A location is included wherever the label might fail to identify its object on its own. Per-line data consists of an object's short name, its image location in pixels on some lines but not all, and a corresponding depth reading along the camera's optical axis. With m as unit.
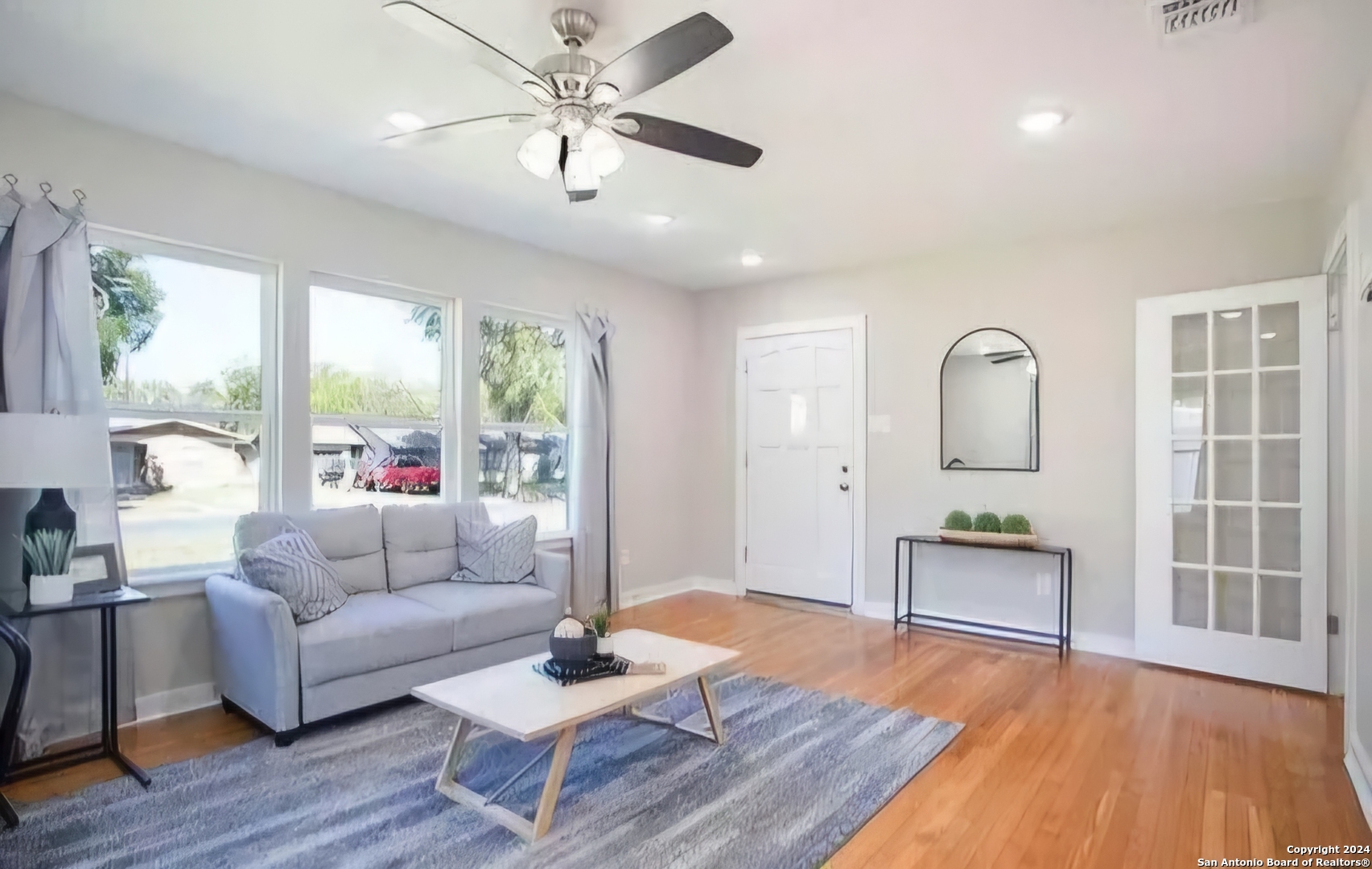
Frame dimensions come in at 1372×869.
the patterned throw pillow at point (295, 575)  2.94
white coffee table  2.16
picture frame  2.67
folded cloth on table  2.48
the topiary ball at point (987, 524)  4.38
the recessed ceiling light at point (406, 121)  2.87
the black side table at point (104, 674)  2.46
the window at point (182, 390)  3.12
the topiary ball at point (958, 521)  4.46
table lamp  2.30
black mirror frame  4.41
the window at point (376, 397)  3.80
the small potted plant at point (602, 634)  2.63
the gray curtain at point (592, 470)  4.83
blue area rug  2.06
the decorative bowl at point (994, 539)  4.23
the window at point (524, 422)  4.62
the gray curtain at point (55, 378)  2.66
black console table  4.19
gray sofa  2.81
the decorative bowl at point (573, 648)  2.53
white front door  5.21
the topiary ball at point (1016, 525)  4.30
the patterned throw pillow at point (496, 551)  3.85
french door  3.52
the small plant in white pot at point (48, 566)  2.49
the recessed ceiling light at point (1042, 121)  2.78
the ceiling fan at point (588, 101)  1.85
